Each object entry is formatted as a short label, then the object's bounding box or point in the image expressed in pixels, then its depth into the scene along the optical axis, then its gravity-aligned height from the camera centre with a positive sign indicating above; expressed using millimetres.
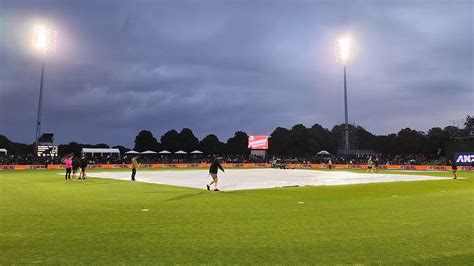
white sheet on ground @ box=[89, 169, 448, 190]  27641 -1337
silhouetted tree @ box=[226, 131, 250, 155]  152200 +7529
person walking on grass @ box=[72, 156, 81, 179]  33125 -106
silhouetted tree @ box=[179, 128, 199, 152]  153025 +8636
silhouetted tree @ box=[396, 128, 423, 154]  132125 +7639
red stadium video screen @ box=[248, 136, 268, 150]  98438 +5005
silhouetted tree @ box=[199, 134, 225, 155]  155250 +7053
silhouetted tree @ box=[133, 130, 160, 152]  151525 +7790
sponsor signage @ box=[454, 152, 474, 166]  60750 +1176
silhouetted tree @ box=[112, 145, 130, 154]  155338 +5318
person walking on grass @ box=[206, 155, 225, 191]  22938 -326
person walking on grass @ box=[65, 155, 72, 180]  32438 -149
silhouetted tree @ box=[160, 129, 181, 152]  151750 +8236
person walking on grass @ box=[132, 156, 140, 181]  31859 -211
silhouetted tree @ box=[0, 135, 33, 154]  146750 +5540
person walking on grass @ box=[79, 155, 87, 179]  32666 -218
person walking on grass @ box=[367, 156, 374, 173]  49500 +160
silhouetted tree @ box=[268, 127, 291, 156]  152375 +8422
